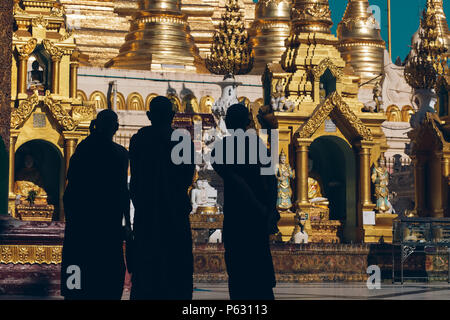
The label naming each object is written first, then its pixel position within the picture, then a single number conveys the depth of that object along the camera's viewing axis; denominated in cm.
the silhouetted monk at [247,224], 1018
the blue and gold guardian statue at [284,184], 2458
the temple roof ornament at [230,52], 2980
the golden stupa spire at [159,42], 3628
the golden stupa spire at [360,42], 4172
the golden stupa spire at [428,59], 2762
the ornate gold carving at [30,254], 1511
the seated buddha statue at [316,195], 2608
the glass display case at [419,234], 2142
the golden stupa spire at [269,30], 3803
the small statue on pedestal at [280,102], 2545
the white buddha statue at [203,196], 2528
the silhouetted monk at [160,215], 998
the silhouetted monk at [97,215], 1045
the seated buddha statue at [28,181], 2662
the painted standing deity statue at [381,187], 2519
